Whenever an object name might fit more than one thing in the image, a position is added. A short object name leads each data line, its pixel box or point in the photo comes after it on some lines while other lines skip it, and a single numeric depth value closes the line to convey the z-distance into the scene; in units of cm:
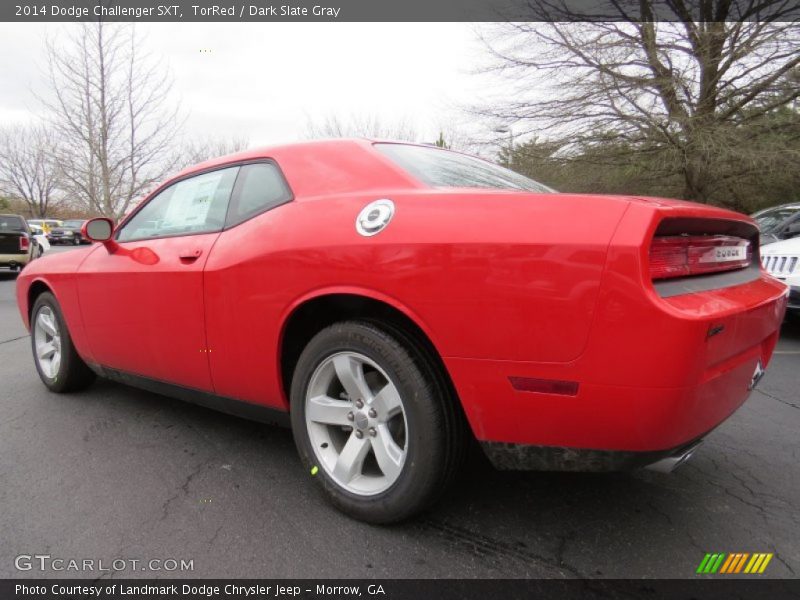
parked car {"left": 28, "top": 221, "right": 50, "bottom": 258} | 1734
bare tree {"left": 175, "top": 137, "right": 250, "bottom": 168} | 1859
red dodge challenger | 161
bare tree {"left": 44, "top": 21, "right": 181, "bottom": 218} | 1555
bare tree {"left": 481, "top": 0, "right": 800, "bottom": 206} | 1214
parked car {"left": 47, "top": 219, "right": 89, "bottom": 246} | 3467
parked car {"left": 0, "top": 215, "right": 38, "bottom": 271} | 1388
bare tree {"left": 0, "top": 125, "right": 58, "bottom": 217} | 5206
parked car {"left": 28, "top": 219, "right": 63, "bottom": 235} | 3336
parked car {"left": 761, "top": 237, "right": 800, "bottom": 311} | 563
